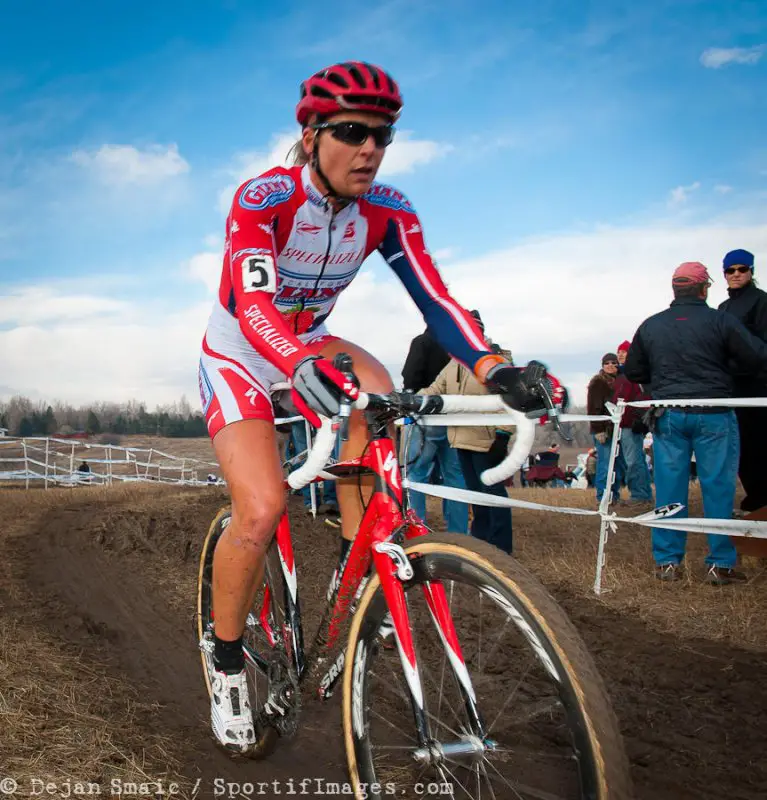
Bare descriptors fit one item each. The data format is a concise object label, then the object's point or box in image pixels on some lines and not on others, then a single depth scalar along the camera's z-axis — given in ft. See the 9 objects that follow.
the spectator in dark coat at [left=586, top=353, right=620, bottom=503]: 35.24
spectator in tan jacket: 21.27
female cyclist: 9.54
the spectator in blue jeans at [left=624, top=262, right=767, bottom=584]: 19.21
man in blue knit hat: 21.52
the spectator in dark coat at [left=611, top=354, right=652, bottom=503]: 33.35
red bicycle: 6.39
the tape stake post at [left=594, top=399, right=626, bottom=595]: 19.22
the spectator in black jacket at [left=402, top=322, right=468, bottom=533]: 23.53
